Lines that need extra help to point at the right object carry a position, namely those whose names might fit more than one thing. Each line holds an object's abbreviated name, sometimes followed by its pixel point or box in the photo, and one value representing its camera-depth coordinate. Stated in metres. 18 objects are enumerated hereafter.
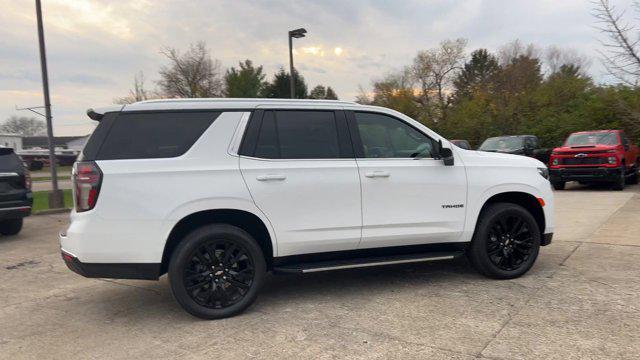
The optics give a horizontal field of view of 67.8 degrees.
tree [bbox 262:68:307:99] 44.97
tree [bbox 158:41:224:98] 33.16
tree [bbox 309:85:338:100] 59.05
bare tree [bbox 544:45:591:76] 46.69
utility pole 11.91
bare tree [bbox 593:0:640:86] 8.43
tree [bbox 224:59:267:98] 40.47
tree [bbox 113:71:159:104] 32.28
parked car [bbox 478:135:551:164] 16.12
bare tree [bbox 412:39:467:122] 38.59
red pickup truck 12.80
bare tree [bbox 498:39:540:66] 43.05
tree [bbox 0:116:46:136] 73.87
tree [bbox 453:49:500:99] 34.91
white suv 3.99
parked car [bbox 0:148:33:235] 7.77
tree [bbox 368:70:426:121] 36.90
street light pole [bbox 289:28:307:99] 16.37
